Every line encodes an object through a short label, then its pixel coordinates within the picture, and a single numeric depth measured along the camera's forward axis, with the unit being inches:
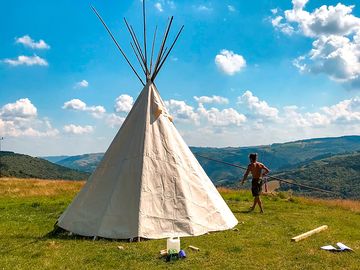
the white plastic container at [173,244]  325.1
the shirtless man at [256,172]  583.2
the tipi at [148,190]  409.7
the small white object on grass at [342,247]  350.8
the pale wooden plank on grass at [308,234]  391.7
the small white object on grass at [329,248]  351.9
